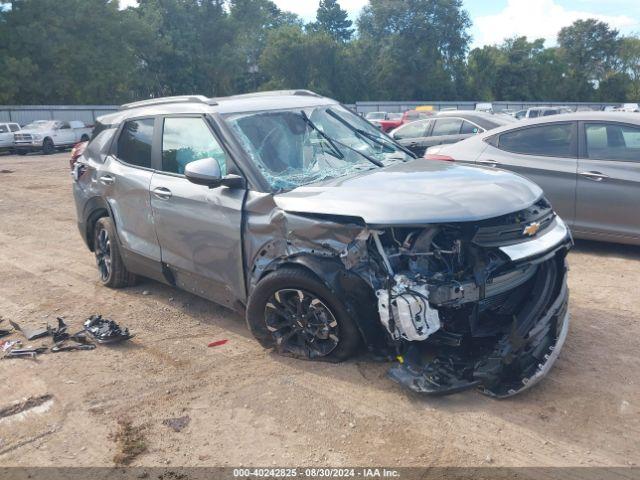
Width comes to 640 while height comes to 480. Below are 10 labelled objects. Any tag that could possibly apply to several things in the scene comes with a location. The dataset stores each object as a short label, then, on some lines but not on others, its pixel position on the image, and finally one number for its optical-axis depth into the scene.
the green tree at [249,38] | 61.97
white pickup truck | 27.12
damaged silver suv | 3.54
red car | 23.38
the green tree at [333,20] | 98.38
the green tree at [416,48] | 69.31
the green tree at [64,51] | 40.16
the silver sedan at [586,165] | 6.25
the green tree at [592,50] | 79.50
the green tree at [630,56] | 79.06
